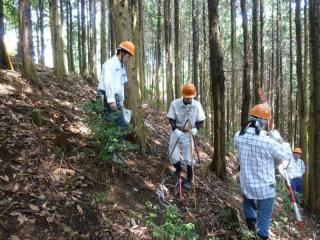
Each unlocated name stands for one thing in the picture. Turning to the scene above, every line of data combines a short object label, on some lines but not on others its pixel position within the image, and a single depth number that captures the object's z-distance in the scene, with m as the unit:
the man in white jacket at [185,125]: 4.29
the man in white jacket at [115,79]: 3.82
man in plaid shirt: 3.37
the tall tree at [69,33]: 13.73
